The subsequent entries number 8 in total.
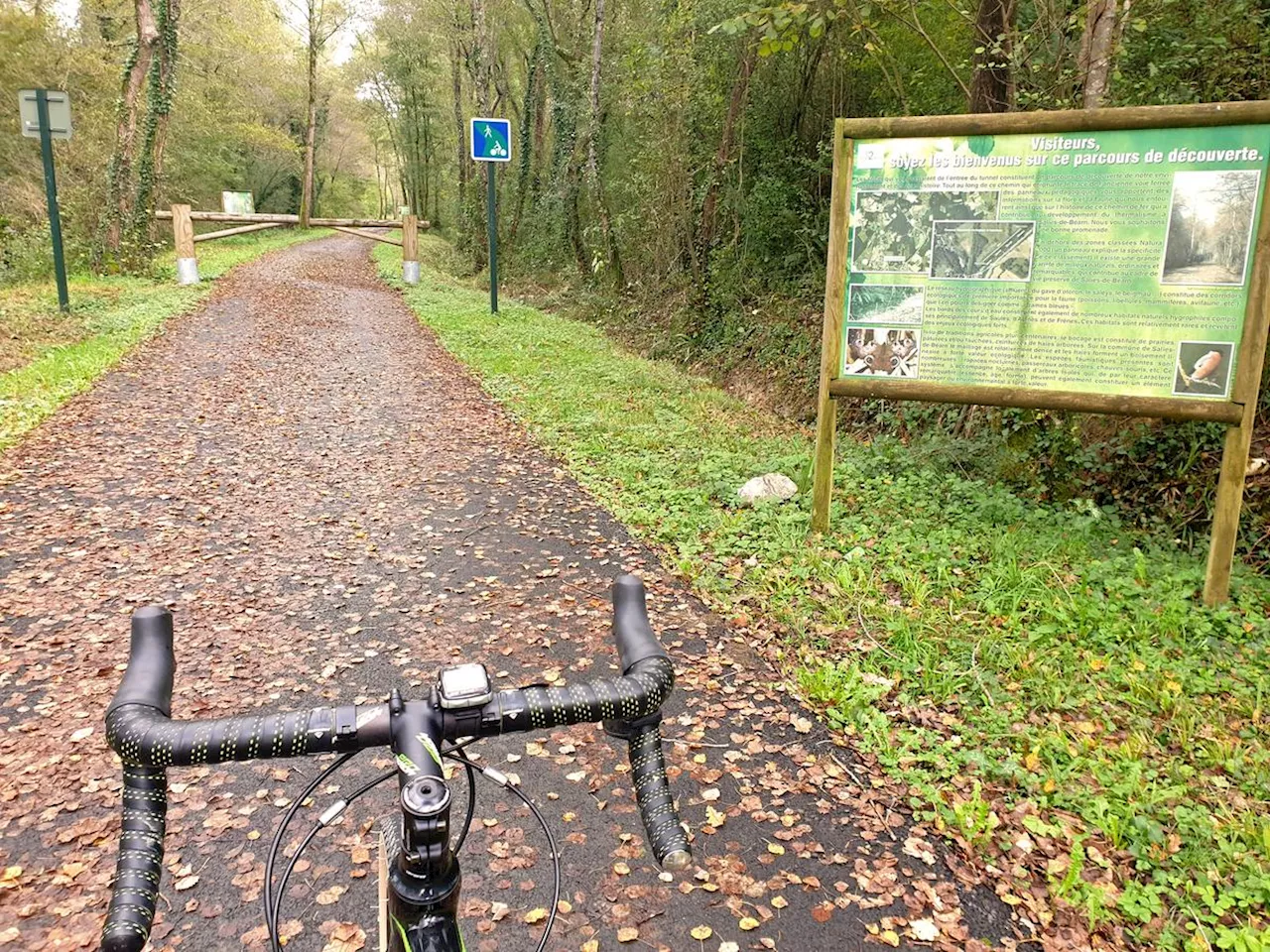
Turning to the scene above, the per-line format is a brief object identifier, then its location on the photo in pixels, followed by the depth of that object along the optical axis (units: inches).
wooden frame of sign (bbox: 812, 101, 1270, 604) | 190.9
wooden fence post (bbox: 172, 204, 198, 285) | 672.4
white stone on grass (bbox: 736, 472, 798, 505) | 270.7
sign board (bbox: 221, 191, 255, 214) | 1003.9
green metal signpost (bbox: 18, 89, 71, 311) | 490.0
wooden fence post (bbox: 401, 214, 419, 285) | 768.3
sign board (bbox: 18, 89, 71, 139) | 490.3
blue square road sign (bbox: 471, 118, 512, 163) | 592.7
